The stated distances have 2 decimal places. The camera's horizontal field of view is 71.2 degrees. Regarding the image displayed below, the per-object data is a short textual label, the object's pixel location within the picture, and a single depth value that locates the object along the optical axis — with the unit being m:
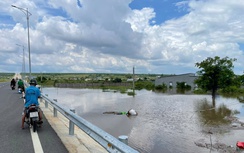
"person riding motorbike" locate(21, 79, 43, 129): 5.77
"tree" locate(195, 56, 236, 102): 31.32
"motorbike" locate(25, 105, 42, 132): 5.55
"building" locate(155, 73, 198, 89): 52.80
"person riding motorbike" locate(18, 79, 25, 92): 17.54
